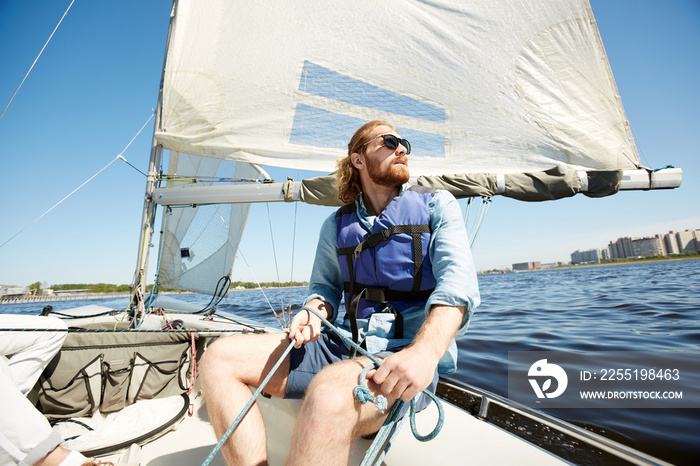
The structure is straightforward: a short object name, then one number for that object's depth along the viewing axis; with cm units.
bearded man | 83
